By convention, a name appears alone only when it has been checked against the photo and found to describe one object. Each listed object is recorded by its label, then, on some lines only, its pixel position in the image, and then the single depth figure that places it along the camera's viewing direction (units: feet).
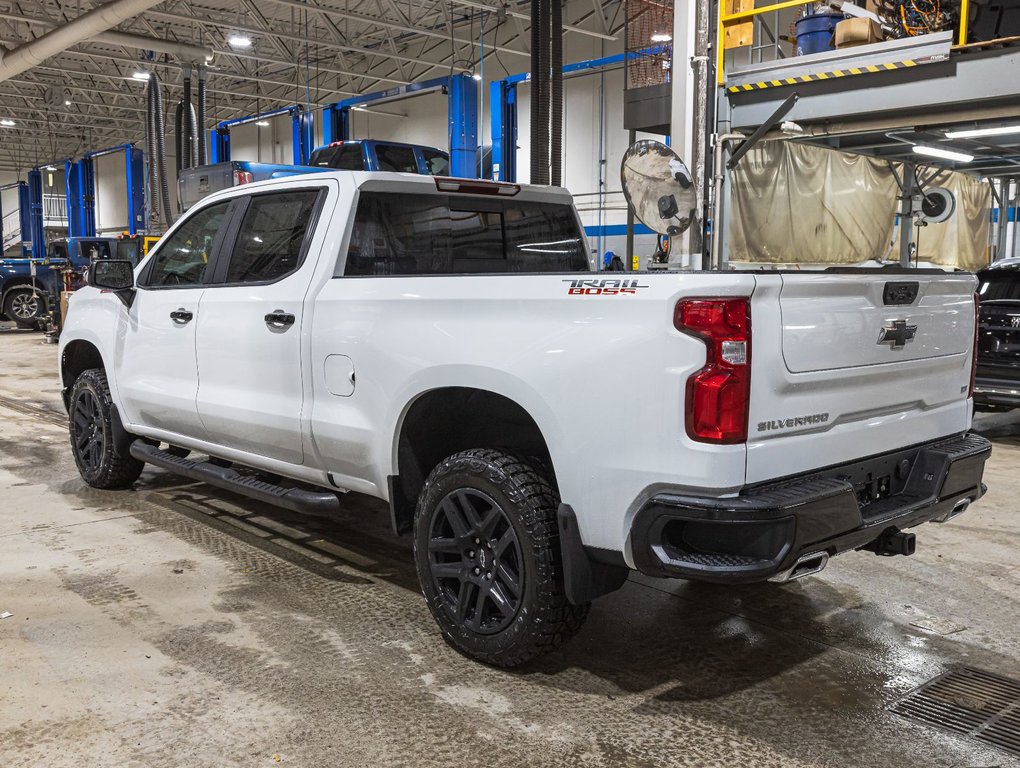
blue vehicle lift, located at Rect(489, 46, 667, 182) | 48.08
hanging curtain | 35.96
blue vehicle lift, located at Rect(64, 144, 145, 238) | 81.76
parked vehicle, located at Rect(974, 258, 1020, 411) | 23.58
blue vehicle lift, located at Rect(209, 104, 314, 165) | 62.54
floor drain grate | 9.27
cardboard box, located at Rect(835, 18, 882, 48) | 26.86
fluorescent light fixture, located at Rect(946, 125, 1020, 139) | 29.99
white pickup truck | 8.50
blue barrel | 28.60
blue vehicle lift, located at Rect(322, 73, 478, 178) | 47.57
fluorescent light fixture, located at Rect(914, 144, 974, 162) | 36.86
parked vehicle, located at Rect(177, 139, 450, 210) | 41.35
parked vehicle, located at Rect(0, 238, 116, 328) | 63.77
